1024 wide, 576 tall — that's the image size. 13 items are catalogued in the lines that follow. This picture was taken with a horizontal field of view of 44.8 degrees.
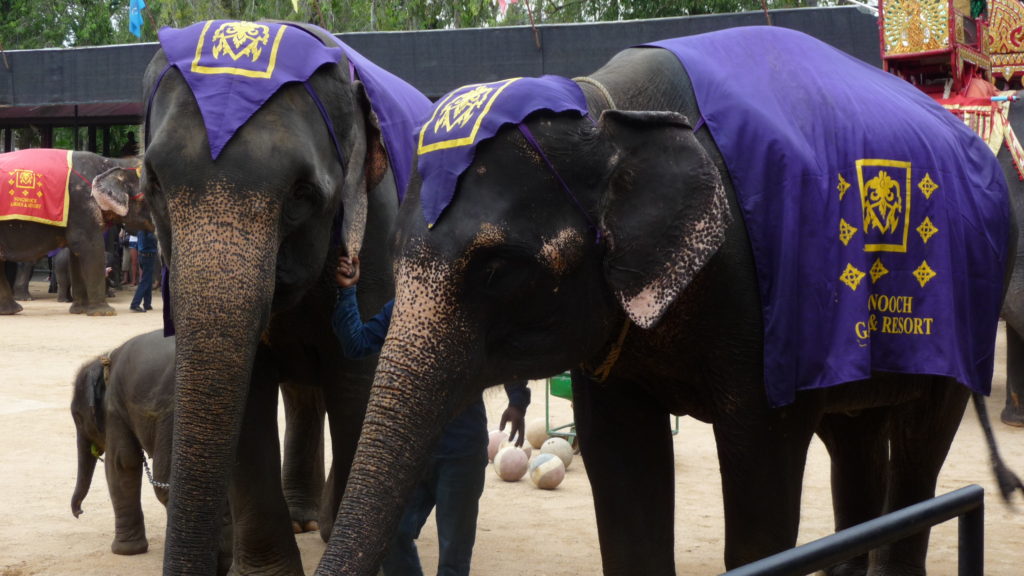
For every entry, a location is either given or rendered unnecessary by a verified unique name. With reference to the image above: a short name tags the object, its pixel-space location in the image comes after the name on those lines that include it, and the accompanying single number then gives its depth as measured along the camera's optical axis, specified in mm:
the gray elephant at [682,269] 2633
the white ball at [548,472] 6531
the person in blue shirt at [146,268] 16922
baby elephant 4875
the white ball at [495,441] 6965
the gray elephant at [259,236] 3395
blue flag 19906
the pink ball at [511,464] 6699
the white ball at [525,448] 6949
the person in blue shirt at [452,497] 4059
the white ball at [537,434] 7648
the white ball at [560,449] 6966
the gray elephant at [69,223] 16125
